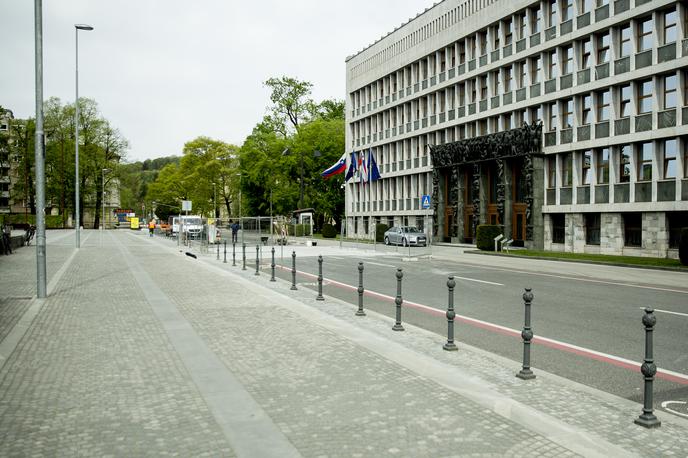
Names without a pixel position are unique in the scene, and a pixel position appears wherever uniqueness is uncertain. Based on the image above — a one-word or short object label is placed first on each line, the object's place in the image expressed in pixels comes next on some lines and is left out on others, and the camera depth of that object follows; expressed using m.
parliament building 29.84
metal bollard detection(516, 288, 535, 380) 6.25
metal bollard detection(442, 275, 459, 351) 7.64
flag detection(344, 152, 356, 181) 44.16
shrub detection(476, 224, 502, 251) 34.66
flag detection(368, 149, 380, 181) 39.06
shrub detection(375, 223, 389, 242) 48.57
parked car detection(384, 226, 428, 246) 42.09
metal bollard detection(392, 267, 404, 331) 9.12
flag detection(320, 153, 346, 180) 46.62
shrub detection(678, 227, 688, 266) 22.55
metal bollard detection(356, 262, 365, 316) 10.51
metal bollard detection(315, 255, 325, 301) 12.57
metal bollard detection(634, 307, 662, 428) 4.84
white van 48.16
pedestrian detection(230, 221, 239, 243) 37.04
